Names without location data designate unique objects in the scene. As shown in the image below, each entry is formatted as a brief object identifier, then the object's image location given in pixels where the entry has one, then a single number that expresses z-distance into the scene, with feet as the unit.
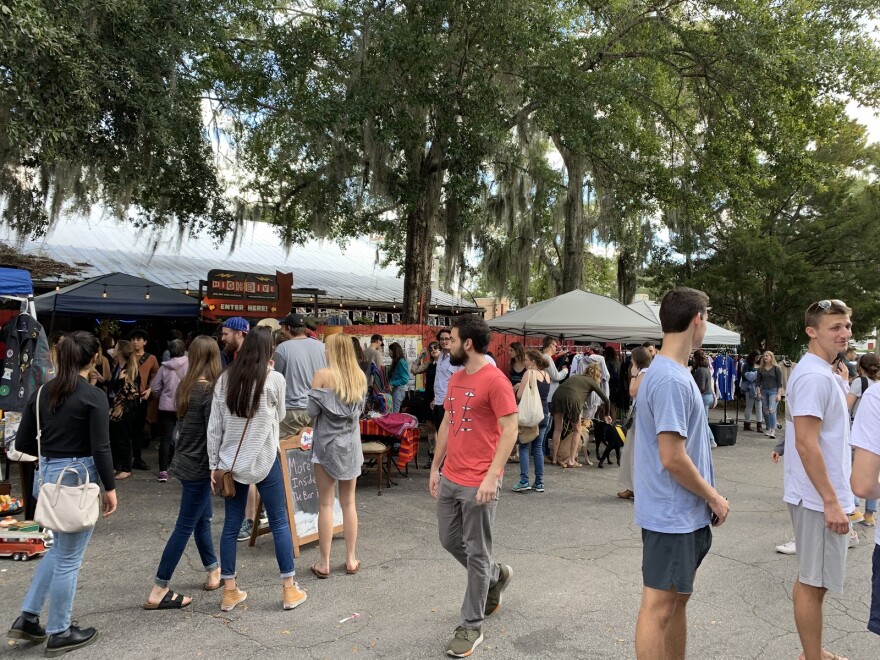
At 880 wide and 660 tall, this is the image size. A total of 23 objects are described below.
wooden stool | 23.27
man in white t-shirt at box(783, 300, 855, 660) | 9.70
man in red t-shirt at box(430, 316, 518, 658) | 11.27
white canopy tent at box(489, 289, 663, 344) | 35.73
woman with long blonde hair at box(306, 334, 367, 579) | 14.87
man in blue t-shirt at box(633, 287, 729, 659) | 8.20
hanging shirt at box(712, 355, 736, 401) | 54.80
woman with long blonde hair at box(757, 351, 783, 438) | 42.39
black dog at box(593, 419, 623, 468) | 30.12
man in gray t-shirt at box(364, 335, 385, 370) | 32.44
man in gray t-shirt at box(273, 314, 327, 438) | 18.21
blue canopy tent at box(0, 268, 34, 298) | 20.63
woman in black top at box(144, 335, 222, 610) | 12.76
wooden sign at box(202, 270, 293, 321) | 33.55
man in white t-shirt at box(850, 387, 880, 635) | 8.52
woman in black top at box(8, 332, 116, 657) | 10.94
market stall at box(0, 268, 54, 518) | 20.12
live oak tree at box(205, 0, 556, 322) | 34.47
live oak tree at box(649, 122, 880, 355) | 61.36
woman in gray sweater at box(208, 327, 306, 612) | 12.30
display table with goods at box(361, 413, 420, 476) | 24.26
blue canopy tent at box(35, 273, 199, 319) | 32.07
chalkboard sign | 16.51
